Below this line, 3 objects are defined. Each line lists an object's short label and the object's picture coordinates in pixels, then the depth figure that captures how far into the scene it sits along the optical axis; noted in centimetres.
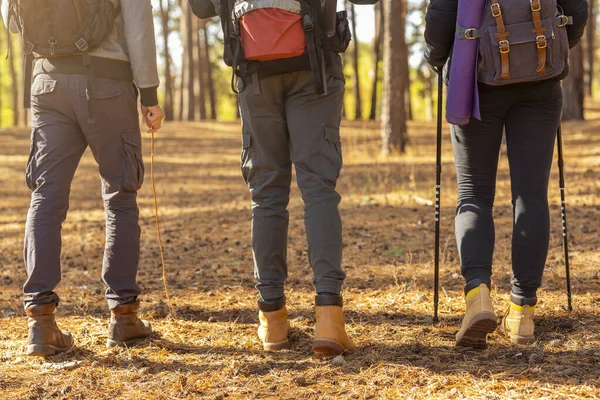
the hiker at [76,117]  391
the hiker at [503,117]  367
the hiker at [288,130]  377
